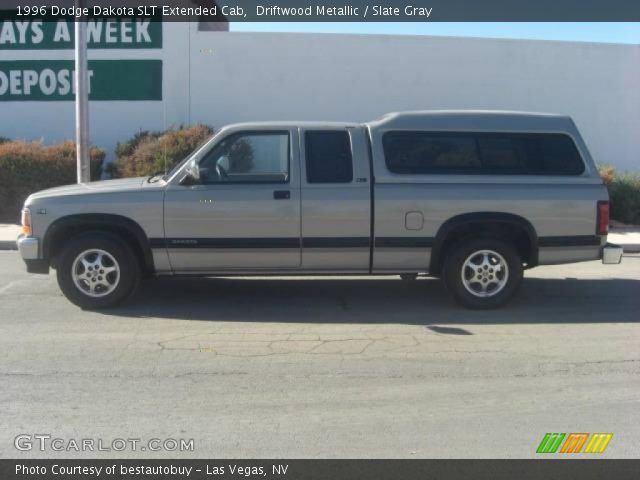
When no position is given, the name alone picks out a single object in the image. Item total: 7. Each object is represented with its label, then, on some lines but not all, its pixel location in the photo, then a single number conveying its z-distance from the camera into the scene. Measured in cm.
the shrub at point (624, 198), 1552
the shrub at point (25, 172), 1530
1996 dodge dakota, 724
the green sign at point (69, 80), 1852
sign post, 1339
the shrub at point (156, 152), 1577
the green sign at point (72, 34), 1845
